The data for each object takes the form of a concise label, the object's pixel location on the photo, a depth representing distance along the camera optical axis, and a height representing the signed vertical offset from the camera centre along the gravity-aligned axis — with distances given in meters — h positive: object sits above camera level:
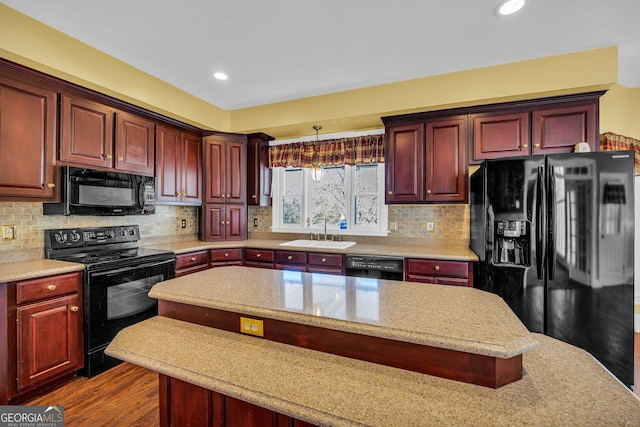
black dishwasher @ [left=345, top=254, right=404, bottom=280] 2.87 -0.52
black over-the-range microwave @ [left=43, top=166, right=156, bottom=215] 2.40 +0.18
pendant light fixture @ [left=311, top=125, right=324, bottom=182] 3.42 +0.57
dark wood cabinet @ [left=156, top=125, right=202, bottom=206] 3.25 +0.54
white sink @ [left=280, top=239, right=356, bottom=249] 3.35 -0.36
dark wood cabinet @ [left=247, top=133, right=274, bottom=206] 3.88 +0.59
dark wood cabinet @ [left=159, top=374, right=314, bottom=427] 1.04 -0.73
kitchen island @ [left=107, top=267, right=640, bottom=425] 0.78 -0.50
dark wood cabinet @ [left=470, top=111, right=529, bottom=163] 2.72 +0.74
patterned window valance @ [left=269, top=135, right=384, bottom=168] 3.44 +0.75
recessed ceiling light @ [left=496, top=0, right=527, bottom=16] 1.83 +1.31
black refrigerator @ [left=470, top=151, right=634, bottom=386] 2.04 -0.24
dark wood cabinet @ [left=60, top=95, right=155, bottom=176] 2.43 +0.69
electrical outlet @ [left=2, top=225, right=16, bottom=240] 2.29 -0.15
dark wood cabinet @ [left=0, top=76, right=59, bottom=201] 2.09 +0.53
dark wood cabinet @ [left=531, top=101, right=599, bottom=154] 2.54 +0.75
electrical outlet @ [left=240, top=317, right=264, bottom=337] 1.19 -0.46
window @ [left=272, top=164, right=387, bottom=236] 3.66 +0.17
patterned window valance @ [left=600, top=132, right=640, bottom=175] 2.80 +0.68
